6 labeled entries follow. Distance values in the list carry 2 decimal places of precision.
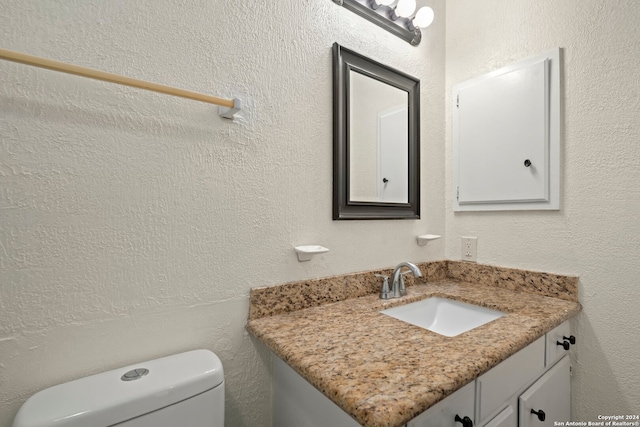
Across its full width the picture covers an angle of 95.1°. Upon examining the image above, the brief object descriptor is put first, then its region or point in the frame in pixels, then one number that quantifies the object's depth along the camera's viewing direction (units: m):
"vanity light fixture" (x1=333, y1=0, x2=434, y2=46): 1.19
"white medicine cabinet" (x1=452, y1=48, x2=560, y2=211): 1.16
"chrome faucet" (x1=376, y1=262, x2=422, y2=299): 1.14
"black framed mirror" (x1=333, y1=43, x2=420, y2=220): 1.10
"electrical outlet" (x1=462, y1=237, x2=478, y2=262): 1.41
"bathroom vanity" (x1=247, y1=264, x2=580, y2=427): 0.55
